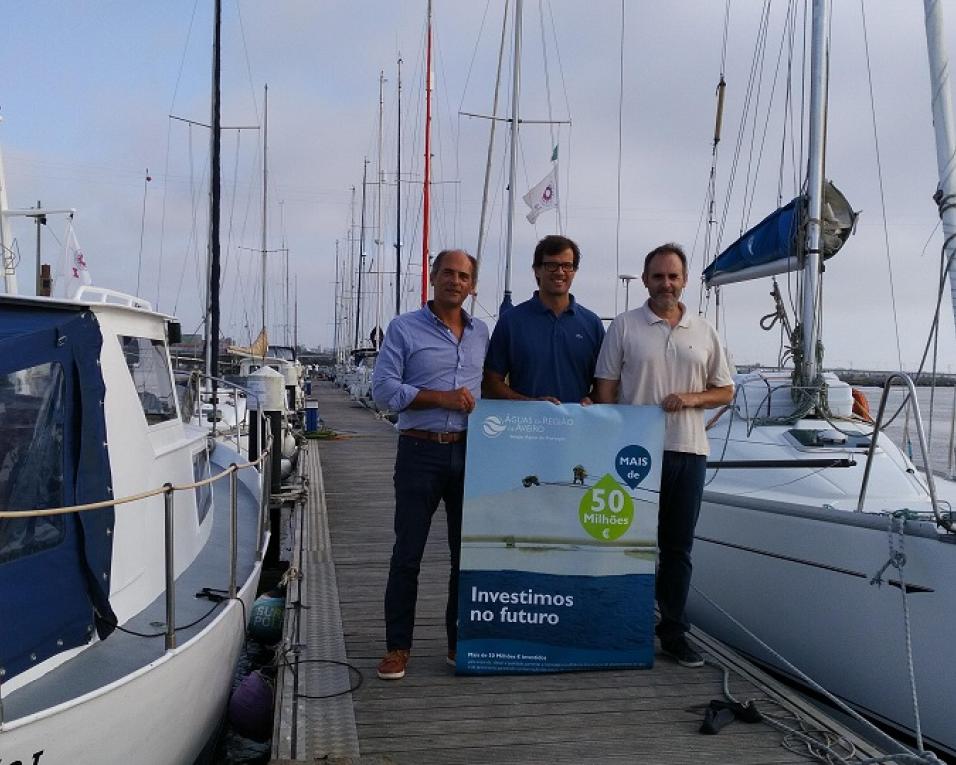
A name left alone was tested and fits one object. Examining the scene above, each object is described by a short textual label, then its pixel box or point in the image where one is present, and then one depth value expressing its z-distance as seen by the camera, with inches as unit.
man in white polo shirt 167.5
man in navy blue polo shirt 165.5
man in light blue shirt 157.2
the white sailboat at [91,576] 123.3
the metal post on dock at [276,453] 387.9
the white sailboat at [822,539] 172.4
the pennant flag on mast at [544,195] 632.4
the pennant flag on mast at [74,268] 288.6
